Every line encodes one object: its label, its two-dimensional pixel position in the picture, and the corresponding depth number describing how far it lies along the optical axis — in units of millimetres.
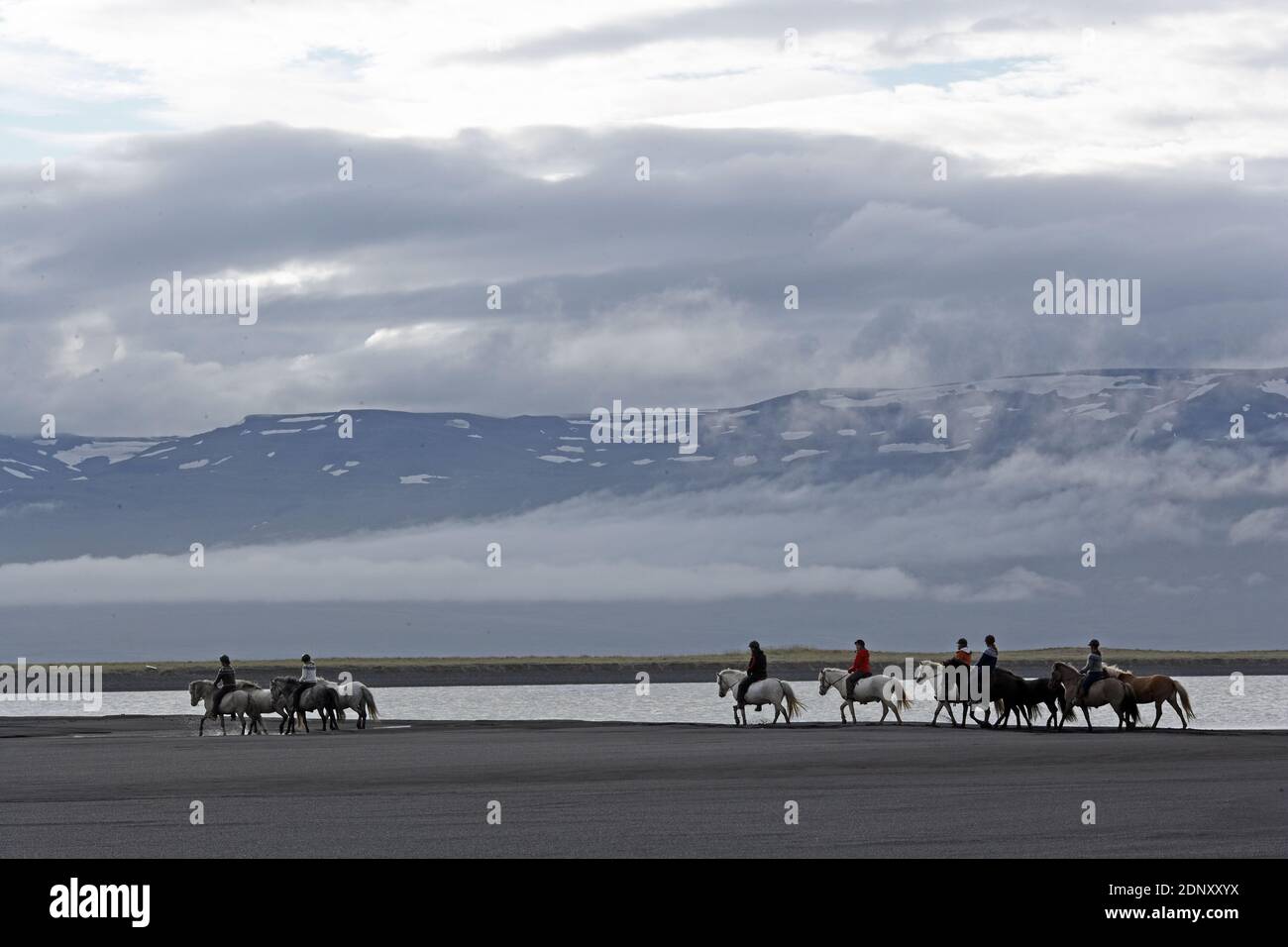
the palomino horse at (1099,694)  46438
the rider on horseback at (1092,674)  46531
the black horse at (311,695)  50875
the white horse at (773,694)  51438
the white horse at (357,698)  52656
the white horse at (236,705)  50688
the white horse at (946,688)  49188
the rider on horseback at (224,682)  50906
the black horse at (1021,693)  47781
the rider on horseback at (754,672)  51344
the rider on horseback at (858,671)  51594
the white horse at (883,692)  50875
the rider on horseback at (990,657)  47566
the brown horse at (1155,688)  47500
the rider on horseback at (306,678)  50688
